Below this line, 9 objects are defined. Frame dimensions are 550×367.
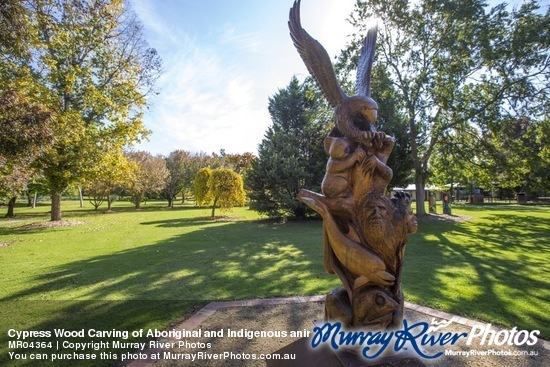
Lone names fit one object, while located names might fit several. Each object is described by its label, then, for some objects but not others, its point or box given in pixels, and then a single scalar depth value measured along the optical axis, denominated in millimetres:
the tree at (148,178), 31406
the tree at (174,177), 37812
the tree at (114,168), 17375
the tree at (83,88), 15164
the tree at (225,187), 20500
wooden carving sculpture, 2463
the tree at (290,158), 16906
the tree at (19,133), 9016
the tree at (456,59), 14656
